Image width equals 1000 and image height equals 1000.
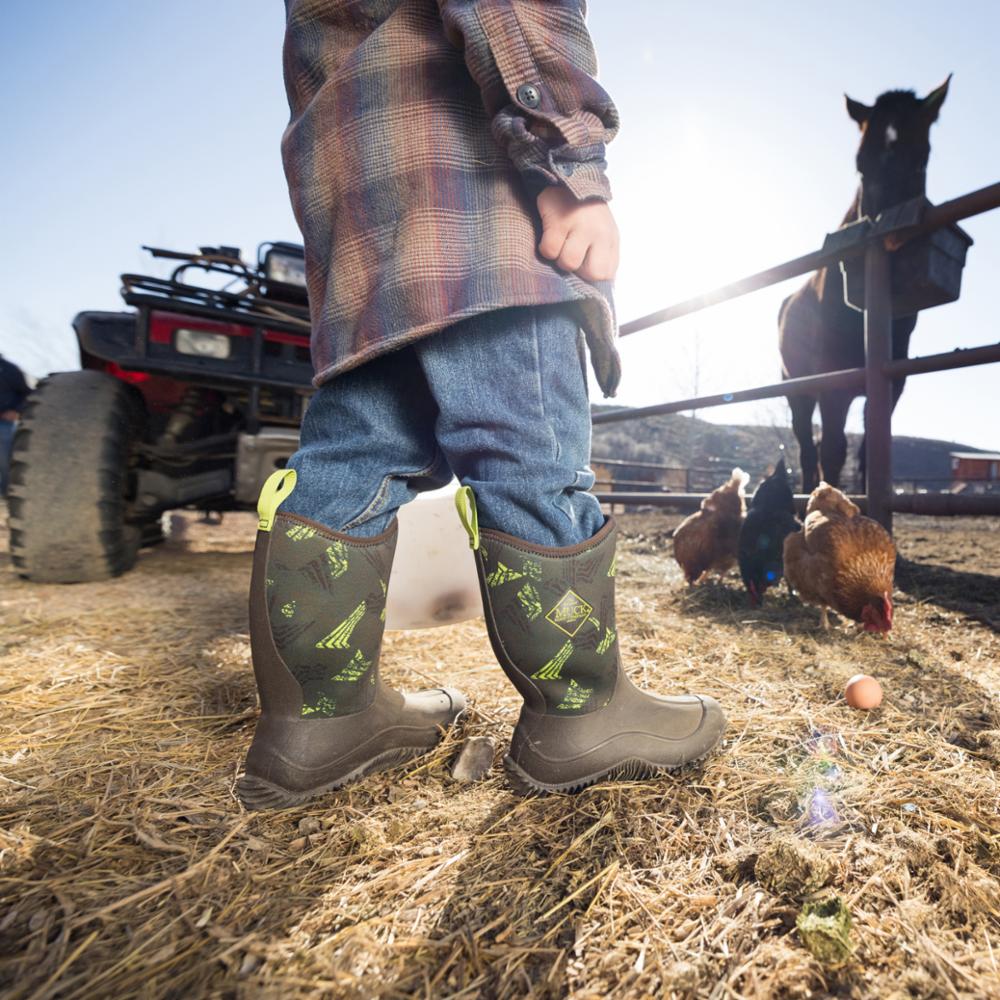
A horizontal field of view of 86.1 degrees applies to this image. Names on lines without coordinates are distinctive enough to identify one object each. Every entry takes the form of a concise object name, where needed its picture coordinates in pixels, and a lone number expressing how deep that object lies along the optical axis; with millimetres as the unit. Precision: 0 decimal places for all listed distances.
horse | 3529
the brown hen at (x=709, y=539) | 2307
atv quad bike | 1977
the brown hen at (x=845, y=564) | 1560
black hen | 2062
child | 727
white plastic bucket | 1396
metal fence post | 1865
